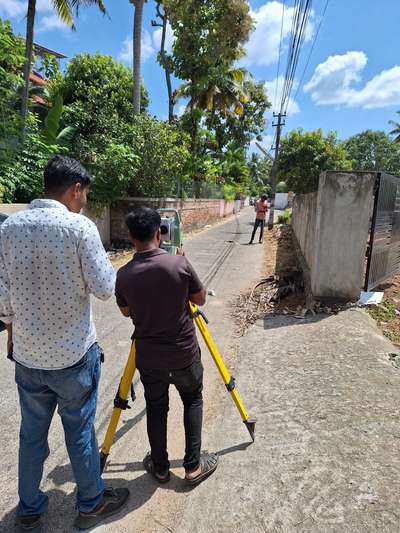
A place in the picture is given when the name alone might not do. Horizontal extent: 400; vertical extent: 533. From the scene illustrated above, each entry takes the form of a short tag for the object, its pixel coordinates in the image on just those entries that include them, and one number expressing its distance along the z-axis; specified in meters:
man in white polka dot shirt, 1.65
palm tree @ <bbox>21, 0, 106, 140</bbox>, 9.34
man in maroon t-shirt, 1.98
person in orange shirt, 12.83
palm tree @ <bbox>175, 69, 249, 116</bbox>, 18.70
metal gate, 5.01
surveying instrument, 2.34
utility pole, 18.30
